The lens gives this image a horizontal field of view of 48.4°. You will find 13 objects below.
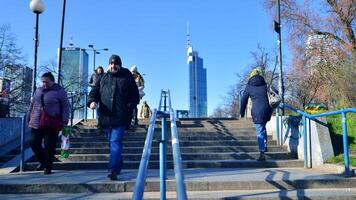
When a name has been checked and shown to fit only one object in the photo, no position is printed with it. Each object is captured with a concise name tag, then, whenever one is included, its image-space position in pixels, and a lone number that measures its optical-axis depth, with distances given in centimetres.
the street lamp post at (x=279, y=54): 1109
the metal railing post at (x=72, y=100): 1135
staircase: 543
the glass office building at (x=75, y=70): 5019
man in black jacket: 578
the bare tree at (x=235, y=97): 3981
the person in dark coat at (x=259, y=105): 757
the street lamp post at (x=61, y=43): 1377
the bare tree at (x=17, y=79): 3622
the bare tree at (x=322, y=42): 2112
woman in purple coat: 676
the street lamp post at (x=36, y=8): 1034
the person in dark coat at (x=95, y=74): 1053
